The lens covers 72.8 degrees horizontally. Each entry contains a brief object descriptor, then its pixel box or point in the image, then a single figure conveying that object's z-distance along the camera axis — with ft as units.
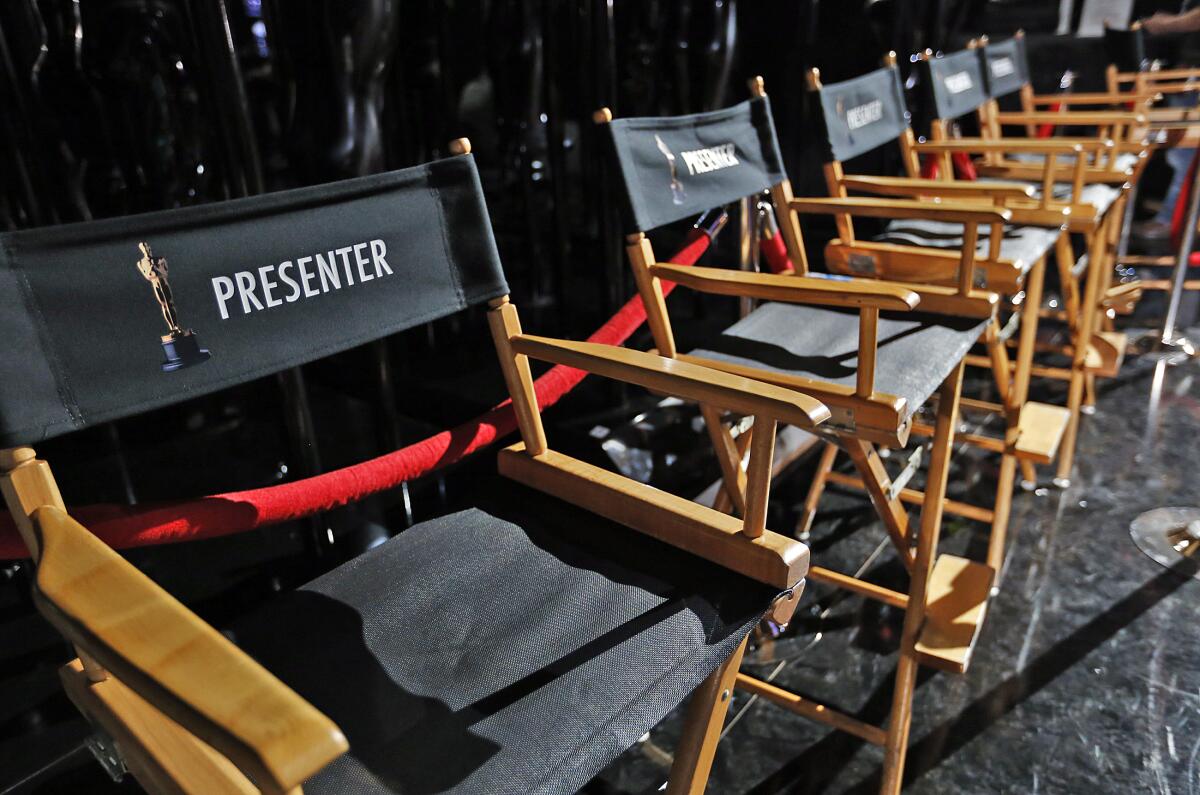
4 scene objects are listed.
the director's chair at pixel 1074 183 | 6.32
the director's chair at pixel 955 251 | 5.28
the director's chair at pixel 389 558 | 2.19
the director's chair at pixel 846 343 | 3.72
